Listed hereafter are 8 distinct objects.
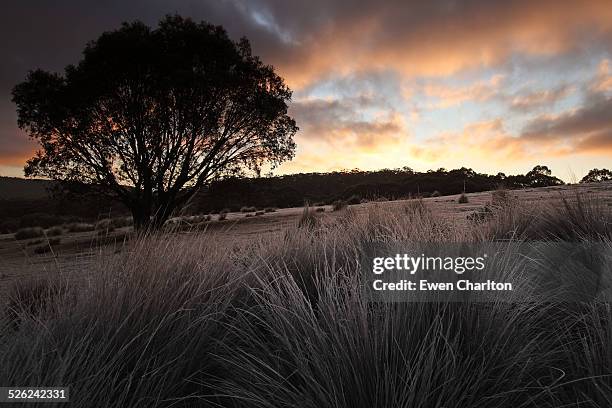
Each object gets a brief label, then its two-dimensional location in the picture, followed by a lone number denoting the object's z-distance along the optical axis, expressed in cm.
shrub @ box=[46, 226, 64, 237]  1944
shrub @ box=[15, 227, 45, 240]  1924
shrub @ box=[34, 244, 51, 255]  1191
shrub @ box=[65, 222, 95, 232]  2127
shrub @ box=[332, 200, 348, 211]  1730
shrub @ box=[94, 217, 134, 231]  2109
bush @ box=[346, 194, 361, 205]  2189
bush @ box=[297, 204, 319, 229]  966
